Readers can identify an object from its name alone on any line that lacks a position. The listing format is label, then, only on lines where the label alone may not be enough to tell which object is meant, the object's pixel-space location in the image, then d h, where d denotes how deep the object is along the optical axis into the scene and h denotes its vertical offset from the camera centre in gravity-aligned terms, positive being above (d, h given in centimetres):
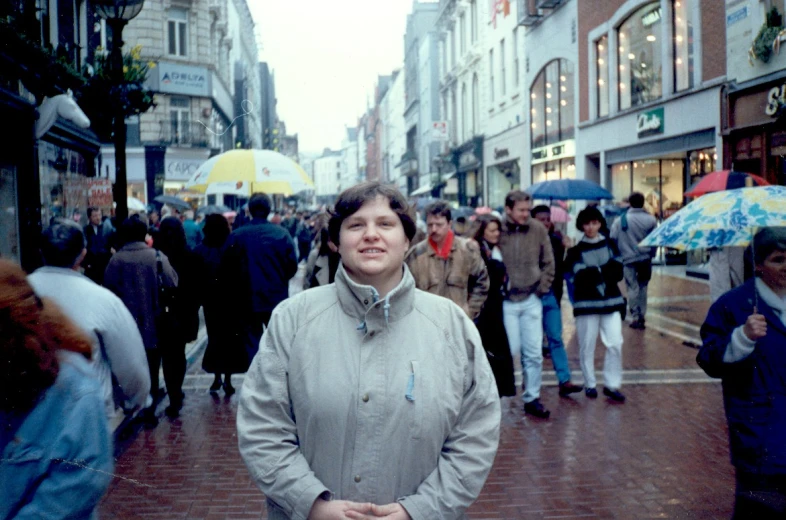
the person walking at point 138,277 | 722 -34
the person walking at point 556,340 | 825 -110
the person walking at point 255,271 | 857 -37
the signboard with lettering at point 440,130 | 4553 +545
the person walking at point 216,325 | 850 -91
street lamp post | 859 +190
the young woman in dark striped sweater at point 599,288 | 803 -57
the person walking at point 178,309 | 778 -70
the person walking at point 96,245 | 1073 -12
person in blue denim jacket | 232 -50
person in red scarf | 638 -29
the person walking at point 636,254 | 1258 -40
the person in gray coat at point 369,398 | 252 -50
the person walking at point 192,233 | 1770 +6
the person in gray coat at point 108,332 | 383 -43
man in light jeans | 766 -50
